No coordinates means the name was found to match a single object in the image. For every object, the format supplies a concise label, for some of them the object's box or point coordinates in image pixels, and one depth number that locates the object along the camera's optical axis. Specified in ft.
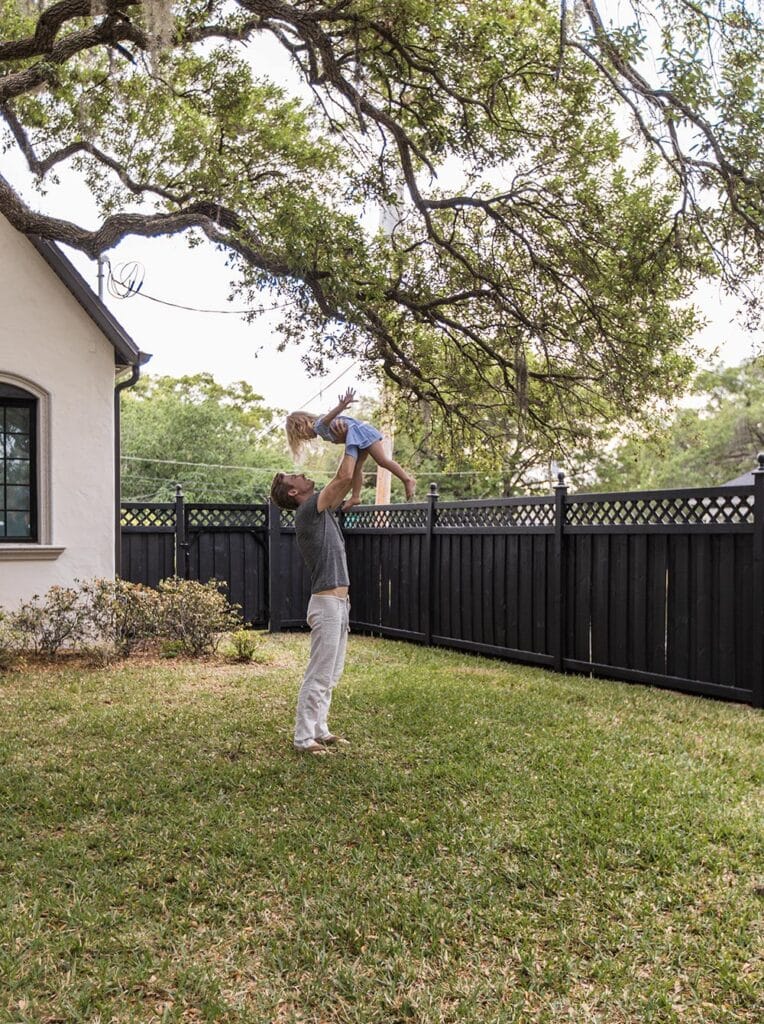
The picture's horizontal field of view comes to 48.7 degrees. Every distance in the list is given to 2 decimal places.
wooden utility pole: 29.78
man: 16.01
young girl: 15.15
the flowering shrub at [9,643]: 25.75
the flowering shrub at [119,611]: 27.22
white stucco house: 27.84
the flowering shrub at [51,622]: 26.45
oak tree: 20.39
